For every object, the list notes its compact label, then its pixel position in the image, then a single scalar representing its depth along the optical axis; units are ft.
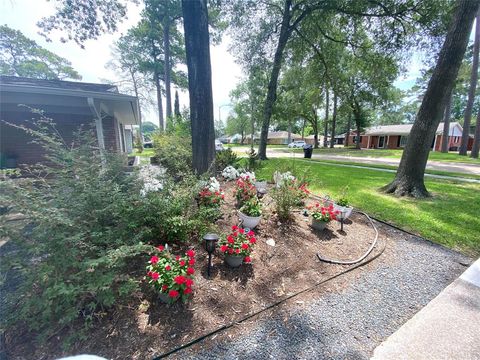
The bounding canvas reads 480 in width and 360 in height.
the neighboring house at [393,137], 92.79
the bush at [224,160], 22.78
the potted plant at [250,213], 10.13
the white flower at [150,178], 9.74
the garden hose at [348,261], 8.89
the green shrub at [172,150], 22.59
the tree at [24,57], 68.18
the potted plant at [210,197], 10.41
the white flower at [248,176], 13.63
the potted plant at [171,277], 5.87
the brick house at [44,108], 15.10
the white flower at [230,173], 17.28
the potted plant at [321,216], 10.93
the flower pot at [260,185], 14.96
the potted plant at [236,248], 7.73
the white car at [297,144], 120.80
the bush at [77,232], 5.08
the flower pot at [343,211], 11.53
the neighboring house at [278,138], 180.75
